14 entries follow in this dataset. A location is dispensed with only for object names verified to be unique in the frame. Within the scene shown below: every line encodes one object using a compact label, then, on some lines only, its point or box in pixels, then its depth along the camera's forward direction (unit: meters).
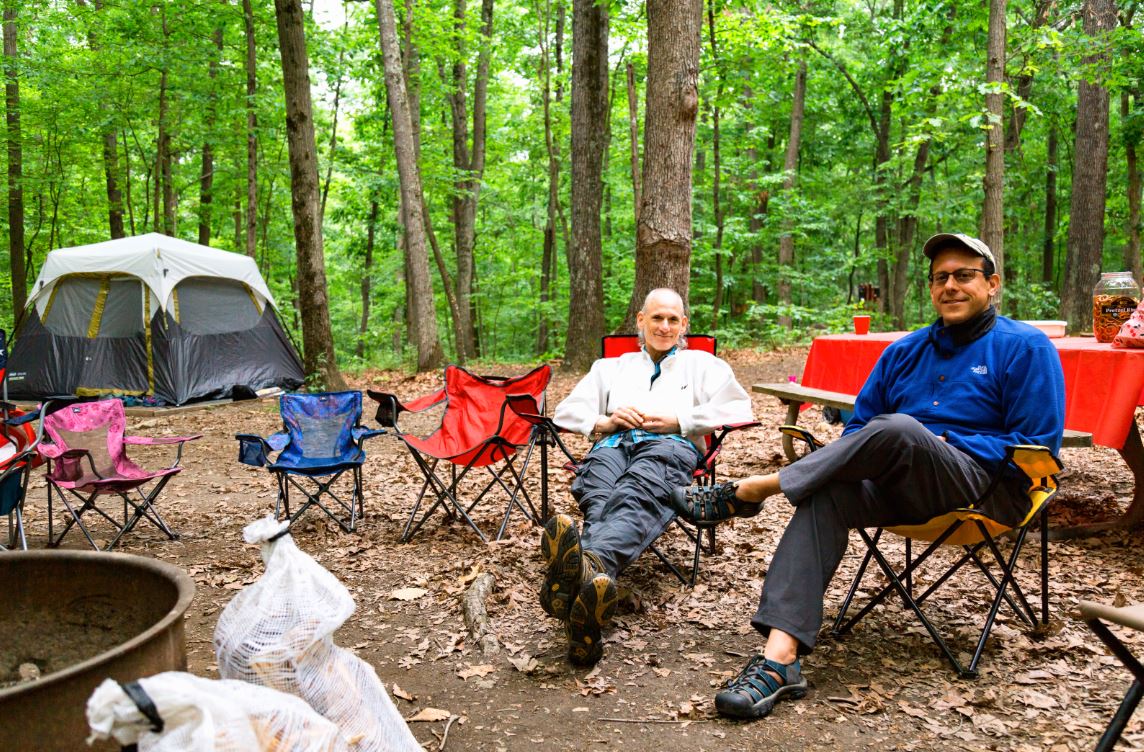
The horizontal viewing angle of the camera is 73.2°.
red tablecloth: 2.80
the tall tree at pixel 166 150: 9.88
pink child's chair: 3.48
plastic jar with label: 3.11
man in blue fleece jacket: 2.13
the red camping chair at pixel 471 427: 3.62
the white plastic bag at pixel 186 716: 1.02
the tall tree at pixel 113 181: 11.62
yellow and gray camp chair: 2.15
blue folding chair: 3.68
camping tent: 7.97
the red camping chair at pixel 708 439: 3.01
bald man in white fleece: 2.29
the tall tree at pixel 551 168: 11.38
